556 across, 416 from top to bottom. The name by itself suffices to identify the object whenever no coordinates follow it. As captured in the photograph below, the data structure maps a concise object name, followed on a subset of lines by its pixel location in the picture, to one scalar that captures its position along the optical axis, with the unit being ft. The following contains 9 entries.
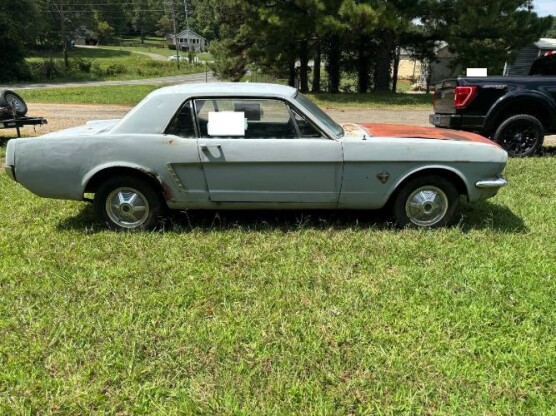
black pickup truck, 25.12
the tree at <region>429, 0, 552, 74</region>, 57.21
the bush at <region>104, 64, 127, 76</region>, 148.67
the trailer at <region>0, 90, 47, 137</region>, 28.76
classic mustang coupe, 14.29
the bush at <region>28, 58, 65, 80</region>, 131.54
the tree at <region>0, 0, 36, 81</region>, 123.03
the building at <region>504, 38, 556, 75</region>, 87.82
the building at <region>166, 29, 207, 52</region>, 279.59
